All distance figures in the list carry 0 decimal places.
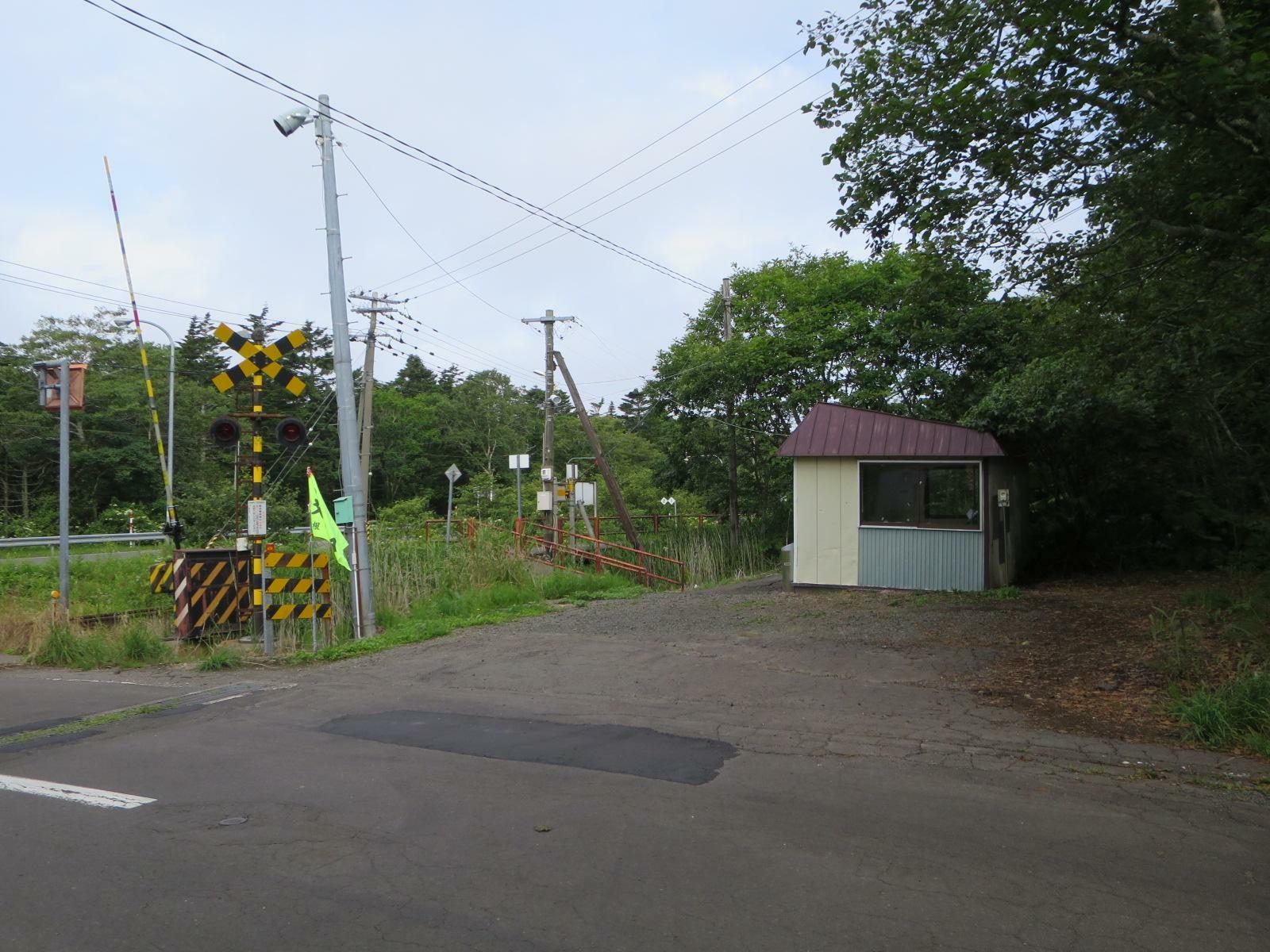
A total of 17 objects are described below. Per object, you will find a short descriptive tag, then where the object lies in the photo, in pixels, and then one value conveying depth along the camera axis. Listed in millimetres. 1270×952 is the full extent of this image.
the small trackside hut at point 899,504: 14812
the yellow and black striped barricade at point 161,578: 13062
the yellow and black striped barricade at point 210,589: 11961
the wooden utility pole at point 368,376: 27219
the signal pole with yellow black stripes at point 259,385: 11078
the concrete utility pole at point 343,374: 11977
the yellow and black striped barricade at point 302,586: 11086
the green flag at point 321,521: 11578
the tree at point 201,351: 48844
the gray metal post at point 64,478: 13000
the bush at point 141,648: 10969
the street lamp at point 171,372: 23453
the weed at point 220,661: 10281
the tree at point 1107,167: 7508
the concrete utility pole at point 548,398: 26312
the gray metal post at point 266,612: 10984
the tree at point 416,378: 67800
